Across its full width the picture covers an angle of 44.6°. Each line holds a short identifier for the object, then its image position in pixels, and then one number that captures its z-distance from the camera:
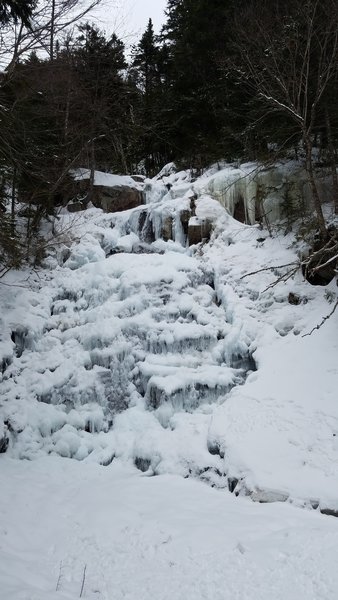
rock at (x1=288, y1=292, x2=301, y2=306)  8.83
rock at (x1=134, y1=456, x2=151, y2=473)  6.50
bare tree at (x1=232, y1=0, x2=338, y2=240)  8.88
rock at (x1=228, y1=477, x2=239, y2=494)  5.76
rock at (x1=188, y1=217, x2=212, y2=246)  11.62
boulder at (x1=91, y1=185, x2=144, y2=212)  15.56
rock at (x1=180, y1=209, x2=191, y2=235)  12.05
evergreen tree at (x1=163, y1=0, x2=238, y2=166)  14.09
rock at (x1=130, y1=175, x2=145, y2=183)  17.33
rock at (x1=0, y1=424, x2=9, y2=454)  7.03
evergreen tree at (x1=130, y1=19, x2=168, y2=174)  17.16
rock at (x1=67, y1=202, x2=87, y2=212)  15.30
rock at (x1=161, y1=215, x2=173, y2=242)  12.19
